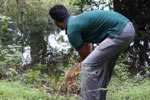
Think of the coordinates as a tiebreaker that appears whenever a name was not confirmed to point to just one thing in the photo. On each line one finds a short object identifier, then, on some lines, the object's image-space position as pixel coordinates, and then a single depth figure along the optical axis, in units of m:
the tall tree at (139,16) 10.48
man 4.47
